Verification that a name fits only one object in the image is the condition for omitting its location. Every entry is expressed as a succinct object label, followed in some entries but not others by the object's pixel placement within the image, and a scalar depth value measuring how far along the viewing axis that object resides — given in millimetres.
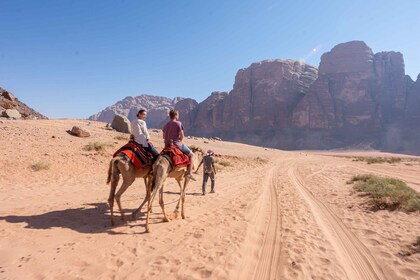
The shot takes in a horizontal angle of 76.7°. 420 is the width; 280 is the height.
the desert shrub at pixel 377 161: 41494
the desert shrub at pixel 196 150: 11627
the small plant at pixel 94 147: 20672
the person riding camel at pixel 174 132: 8695
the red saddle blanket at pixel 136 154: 7836
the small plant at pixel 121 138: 26520
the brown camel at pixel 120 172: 7547
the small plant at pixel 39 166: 15067
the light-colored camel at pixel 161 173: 7633
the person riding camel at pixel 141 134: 8406
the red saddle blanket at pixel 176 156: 8234
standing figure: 13797
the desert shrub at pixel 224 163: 25734
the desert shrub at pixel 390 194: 10211
